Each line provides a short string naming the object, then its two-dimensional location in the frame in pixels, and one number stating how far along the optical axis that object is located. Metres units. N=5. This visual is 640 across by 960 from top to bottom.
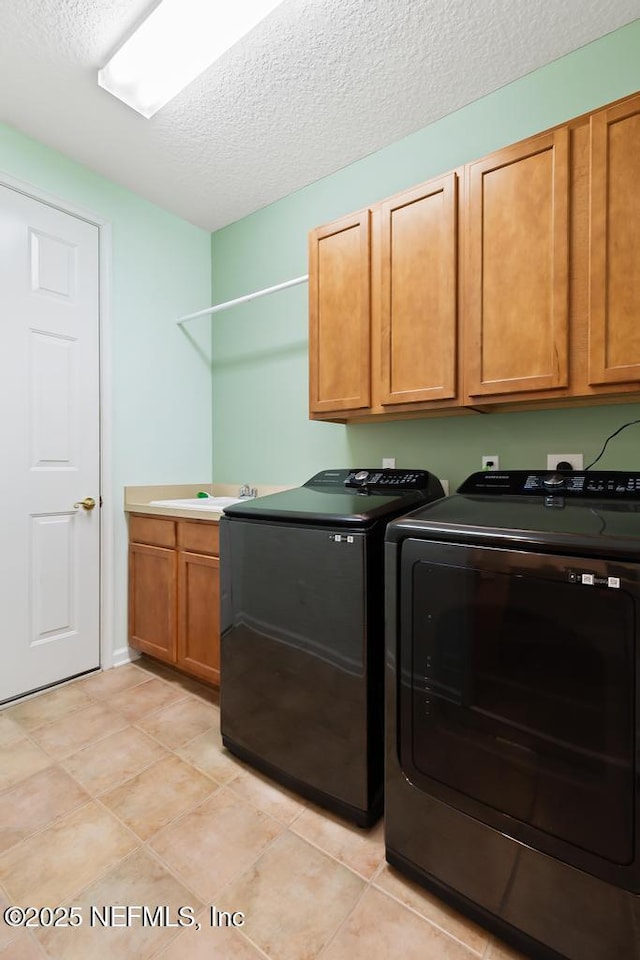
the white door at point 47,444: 2.16
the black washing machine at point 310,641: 1.38
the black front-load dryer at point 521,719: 0.93
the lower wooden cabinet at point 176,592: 2.18
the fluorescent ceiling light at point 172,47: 1.54
